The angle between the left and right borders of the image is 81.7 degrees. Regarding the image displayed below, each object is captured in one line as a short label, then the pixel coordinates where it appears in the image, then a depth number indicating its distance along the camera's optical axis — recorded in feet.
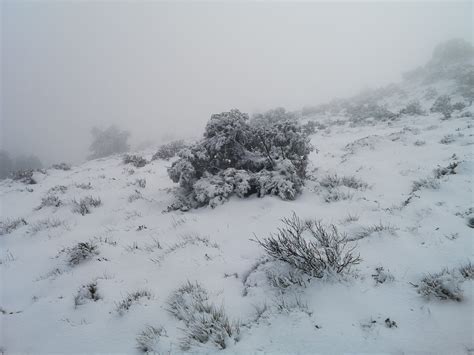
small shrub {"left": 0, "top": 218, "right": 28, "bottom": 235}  22.54
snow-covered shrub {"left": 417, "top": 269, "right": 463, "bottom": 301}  8.36
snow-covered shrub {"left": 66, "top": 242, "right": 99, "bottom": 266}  14.84
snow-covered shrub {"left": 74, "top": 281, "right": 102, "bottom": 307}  11.65
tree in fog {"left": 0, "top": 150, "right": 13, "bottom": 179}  104.06
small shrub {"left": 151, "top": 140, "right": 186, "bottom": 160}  45.60
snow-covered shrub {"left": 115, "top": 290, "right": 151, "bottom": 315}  10.62
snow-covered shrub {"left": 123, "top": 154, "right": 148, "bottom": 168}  41.80
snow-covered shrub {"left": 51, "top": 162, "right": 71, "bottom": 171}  50.65
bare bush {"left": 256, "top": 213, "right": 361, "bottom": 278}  10.05
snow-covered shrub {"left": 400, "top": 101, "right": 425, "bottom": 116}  46.27
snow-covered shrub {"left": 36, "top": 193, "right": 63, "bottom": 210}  25.79
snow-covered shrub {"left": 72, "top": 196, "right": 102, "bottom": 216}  23.04
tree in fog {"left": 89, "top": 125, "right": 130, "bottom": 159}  103.60
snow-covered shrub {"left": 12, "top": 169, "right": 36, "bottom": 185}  41.52
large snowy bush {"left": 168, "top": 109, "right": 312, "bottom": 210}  20.48
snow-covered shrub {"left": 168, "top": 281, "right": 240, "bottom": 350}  8.46
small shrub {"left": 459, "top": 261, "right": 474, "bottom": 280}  8.82
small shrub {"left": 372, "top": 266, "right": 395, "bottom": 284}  9.64
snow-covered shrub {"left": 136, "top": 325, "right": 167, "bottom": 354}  8.75
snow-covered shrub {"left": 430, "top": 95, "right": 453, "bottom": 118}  42.28
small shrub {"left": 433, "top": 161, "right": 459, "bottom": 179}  18.93
